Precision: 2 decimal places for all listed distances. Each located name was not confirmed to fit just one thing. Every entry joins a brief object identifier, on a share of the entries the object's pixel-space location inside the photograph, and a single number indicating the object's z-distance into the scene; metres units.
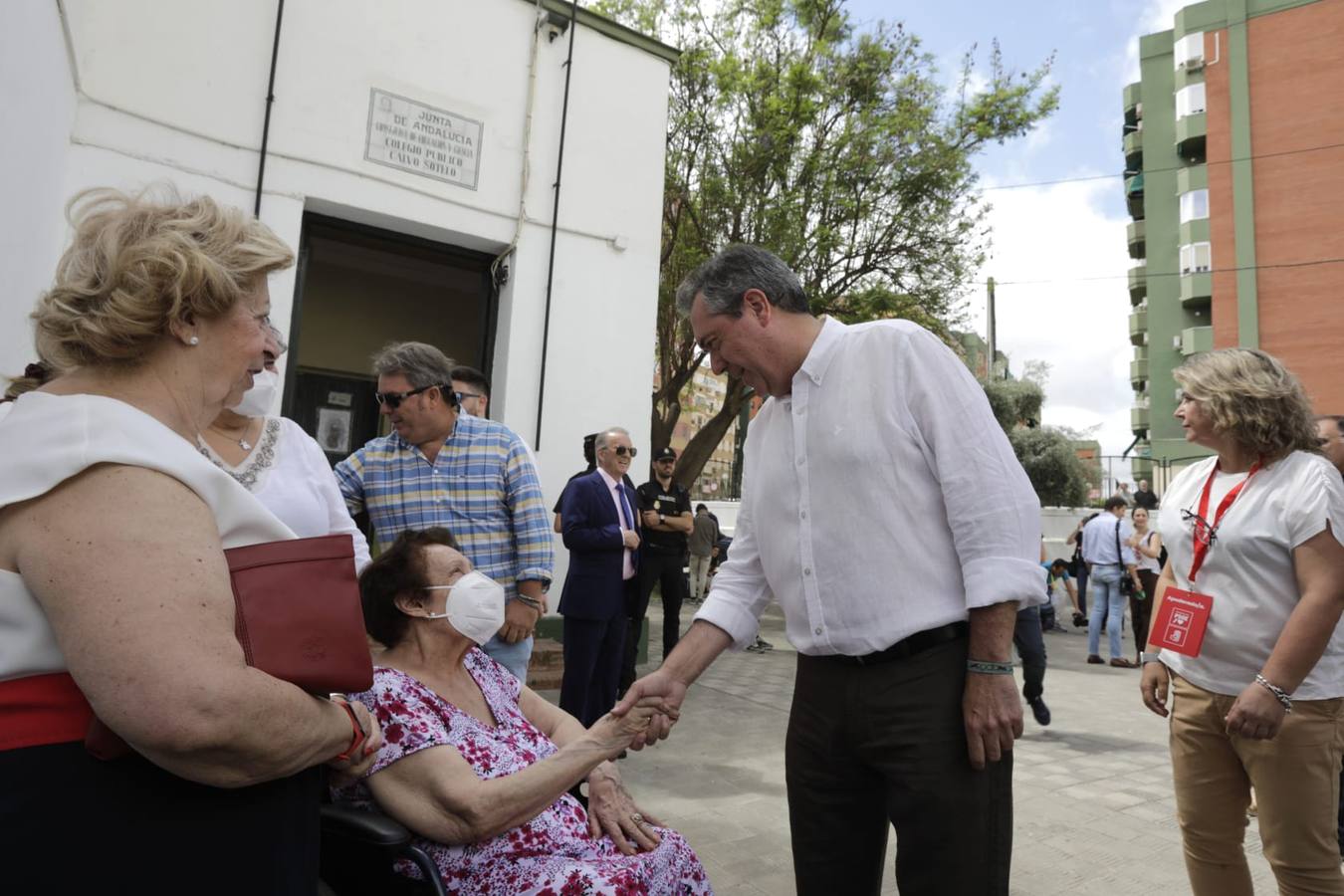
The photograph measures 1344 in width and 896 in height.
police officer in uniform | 6.52
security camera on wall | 6.96
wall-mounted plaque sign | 6.23
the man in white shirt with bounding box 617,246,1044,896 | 1.67
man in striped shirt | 3.35
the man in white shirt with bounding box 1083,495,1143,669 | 8.99
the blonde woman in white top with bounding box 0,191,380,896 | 0.99
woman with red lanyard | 2.18
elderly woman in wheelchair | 1.90
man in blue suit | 4.76
